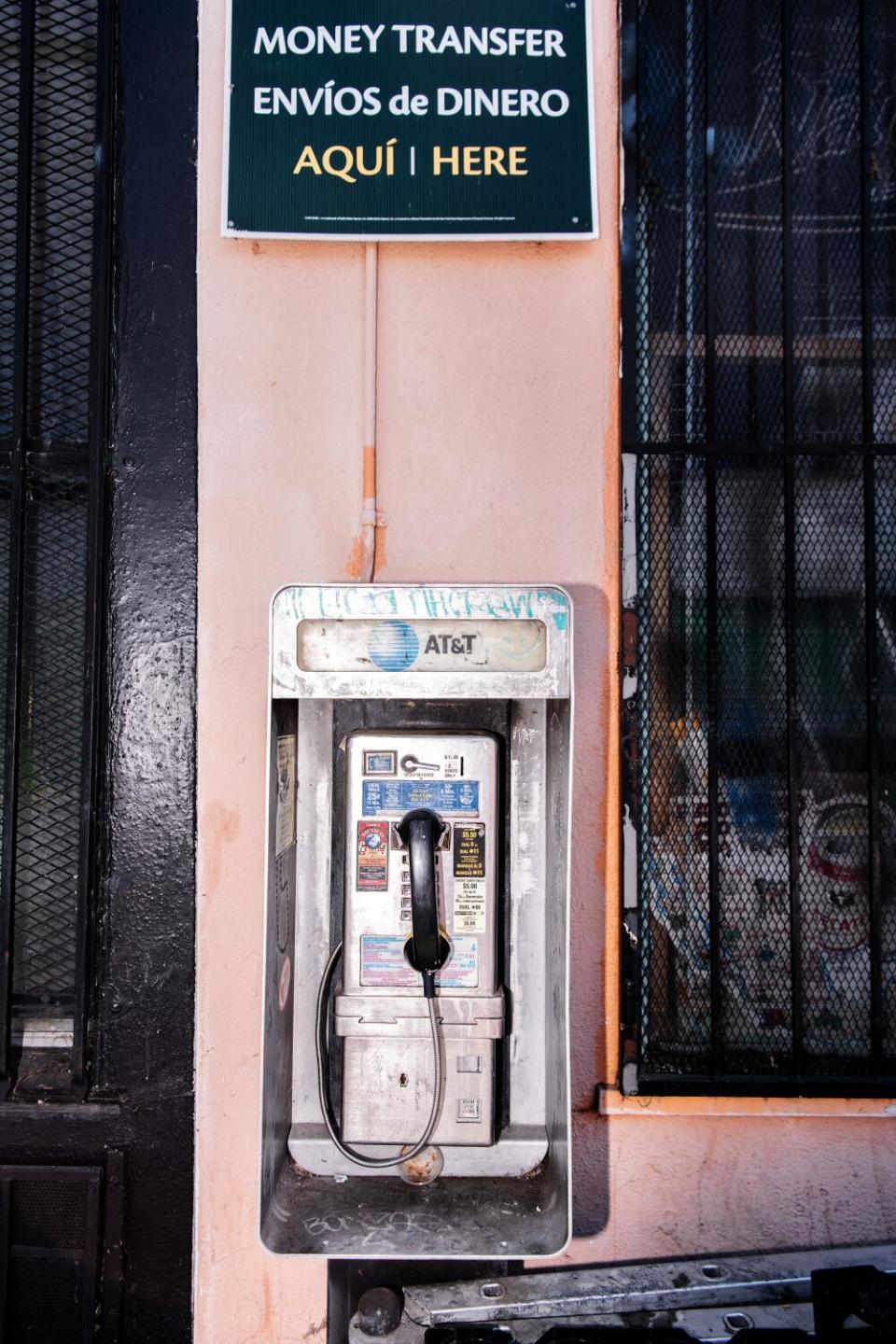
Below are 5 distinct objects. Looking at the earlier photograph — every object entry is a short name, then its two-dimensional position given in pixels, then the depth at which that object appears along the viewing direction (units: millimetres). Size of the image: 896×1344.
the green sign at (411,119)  2240
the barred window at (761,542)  2252
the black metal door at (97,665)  2209
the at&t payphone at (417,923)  1775
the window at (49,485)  2291
